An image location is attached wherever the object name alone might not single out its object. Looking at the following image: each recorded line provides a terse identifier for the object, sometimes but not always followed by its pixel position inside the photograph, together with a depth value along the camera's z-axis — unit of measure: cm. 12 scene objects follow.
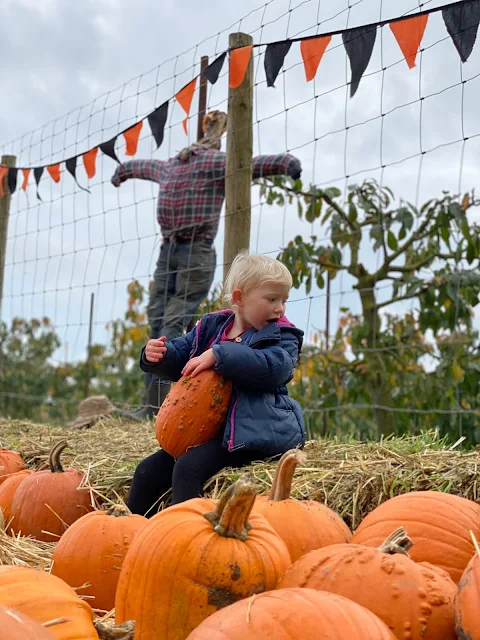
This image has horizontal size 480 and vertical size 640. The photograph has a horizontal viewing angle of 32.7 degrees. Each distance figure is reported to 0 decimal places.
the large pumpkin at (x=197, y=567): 158
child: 297
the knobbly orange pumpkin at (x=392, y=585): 142
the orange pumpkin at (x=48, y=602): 140
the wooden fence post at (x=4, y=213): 769
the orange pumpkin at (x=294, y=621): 122
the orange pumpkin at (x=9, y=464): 369
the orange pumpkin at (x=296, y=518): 203
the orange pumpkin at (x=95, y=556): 217
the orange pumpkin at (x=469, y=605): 132
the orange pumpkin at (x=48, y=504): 301
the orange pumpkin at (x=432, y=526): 187
